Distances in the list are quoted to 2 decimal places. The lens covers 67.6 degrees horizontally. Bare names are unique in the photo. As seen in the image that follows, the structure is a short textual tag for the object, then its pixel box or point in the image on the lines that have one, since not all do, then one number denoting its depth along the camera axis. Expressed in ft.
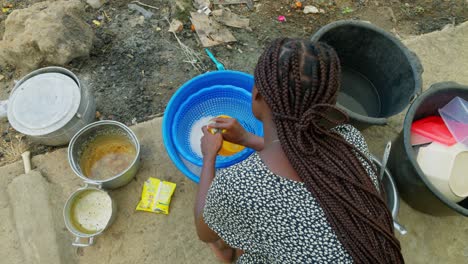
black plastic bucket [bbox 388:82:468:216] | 6.00
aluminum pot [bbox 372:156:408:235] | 6.27
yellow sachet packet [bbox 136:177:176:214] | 7.31
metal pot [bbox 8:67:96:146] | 7.19
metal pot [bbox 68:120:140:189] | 6.82
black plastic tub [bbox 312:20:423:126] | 6.88
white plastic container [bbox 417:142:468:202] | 6.23
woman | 3.98
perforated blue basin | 6.70
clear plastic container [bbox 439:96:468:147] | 6.58
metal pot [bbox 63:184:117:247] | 6.51
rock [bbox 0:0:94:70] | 8.60
